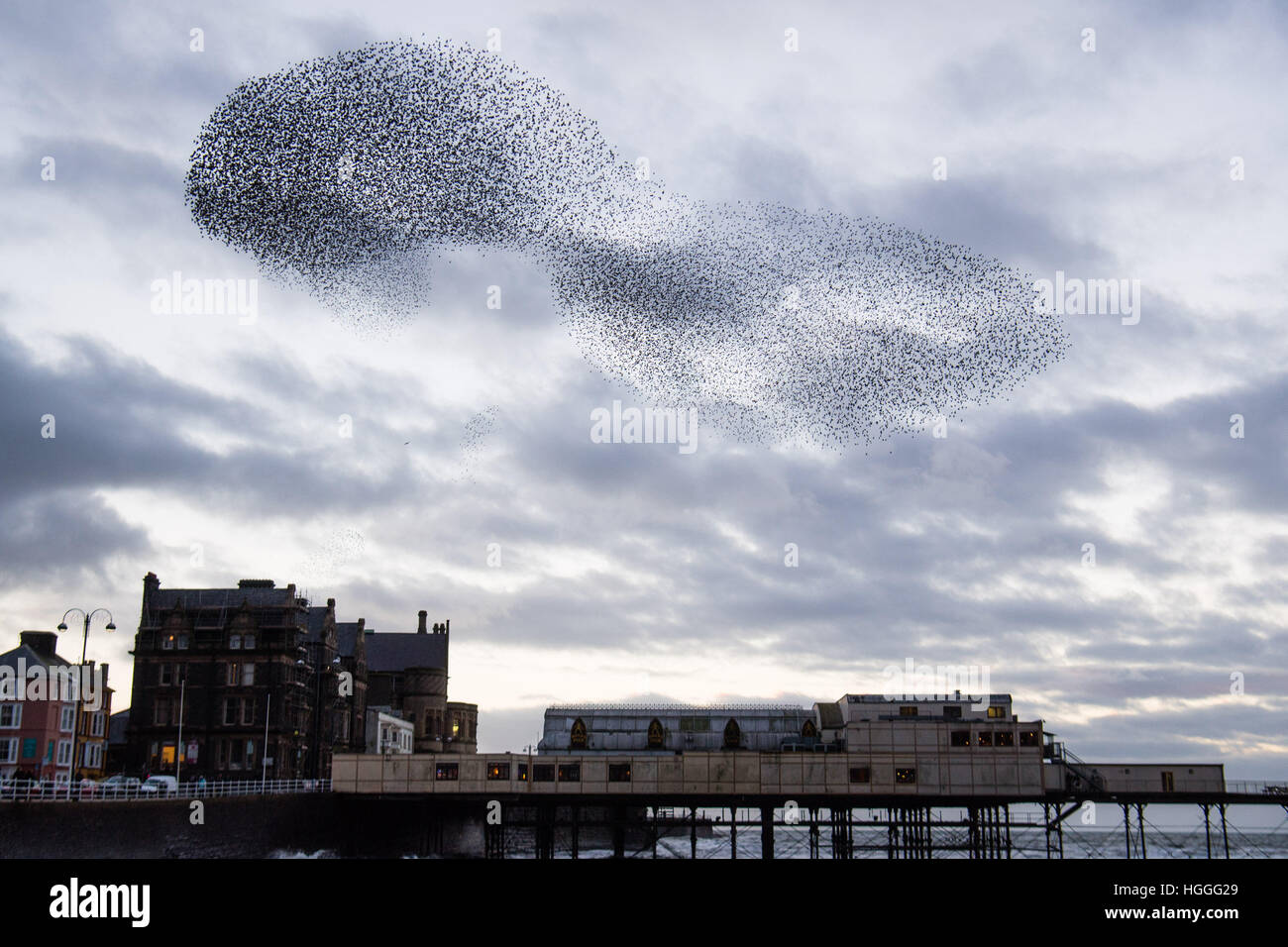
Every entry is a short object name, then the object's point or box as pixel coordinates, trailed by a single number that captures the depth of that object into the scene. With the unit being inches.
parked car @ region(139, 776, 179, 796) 3113.9
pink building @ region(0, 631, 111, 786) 3794.3
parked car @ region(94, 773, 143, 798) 2940.5
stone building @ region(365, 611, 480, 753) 6510.8
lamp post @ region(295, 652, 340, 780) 4805.6
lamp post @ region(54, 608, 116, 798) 2625.5
